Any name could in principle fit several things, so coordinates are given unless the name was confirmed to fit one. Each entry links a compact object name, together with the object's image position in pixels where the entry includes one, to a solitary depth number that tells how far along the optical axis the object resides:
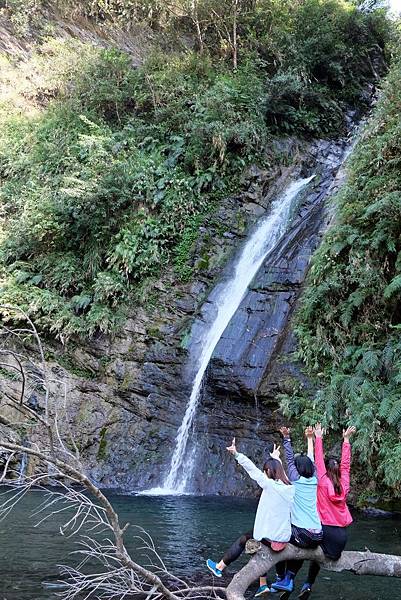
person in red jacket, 4.49
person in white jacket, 4.47
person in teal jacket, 4.57
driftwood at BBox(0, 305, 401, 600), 3.66
